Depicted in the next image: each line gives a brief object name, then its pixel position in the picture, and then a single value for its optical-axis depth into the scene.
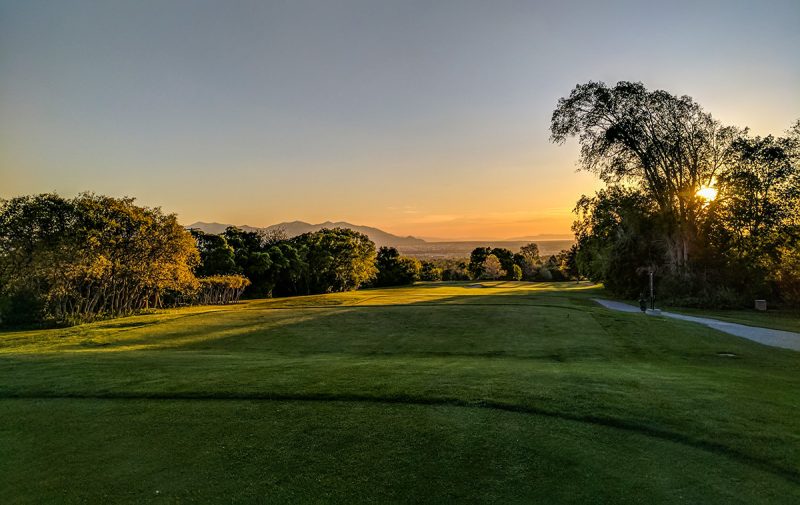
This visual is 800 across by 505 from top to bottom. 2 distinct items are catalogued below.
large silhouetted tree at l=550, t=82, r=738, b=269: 33.91
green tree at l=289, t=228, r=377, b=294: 53.75
